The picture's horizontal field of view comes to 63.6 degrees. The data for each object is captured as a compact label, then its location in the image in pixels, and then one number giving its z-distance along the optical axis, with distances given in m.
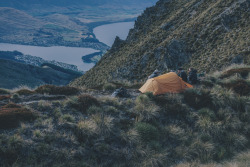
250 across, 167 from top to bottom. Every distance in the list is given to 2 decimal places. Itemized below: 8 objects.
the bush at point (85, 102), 10.53
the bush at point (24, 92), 12.07
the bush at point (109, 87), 15.02
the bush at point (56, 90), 12.73
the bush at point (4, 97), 10.98
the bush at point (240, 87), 12.84
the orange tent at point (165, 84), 13.23
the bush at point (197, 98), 11.89
